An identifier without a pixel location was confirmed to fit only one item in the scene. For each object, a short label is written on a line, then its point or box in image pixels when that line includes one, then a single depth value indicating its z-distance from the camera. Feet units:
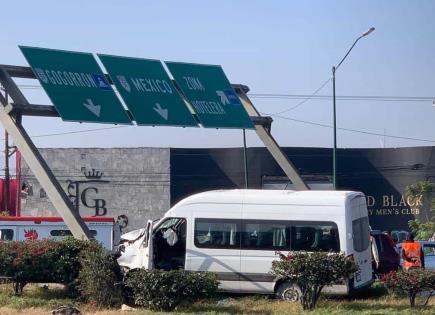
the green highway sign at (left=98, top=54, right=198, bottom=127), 82.53
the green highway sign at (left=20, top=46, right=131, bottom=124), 76.69
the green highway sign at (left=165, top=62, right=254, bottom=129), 88.22
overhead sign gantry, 70.18
